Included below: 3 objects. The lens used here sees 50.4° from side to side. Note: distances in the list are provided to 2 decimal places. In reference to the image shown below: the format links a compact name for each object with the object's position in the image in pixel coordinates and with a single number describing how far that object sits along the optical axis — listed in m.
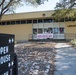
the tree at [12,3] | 9.21
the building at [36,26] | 13.19
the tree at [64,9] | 9.77
